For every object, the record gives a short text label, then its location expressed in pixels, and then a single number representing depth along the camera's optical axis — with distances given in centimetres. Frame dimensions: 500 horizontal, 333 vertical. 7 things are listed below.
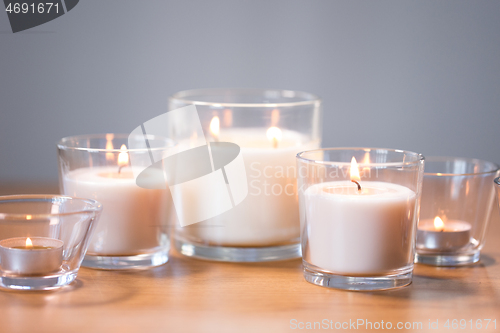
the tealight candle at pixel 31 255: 76
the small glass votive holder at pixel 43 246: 76
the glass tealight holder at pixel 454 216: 83
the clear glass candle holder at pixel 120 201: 81
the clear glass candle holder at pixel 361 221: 76
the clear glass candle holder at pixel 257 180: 84
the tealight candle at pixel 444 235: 83
